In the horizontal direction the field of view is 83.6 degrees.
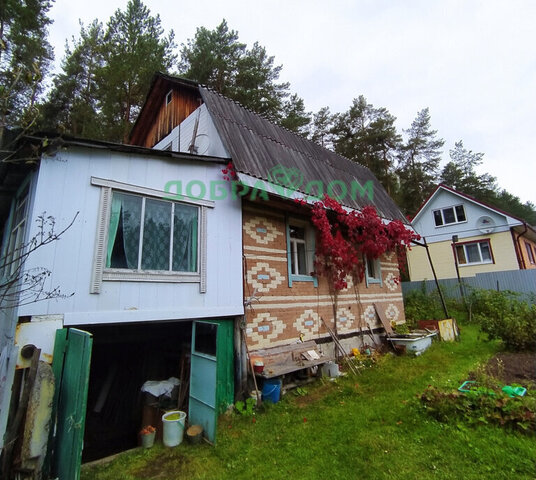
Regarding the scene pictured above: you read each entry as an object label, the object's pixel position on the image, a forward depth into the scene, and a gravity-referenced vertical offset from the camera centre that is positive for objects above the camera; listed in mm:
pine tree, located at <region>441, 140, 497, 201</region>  30312 +11492
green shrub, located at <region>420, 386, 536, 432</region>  4125 -1706
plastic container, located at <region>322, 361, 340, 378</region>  7406 -1796
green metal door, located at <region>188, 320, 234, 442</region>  4891 -1286
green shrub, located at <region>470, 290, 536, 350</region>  8086 -1076
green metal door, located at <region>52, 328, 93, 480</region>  3518 -1175
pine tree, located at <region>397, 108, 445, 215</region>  27975 +11544
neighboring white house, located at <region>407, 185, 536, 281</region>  17391 +3198
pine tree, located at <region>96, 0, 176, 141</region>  15547 +12354
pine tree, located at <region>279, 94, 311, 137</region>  20078 +12547
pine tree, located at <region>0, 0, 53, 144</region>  10750 +10720
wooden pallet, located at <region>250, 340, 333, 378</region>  6219 -1366
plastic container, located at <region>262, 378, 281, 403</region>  6109 -1847
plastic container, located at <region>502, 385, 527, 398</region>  4755 -1630
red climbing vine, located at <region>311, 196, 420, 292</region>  8141 +1721
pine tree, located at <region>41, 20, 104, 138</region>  16375 +12120
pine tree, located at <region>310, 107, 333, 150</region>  26891 +14739
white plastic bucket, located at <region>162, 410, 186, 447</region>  4836 -2057
